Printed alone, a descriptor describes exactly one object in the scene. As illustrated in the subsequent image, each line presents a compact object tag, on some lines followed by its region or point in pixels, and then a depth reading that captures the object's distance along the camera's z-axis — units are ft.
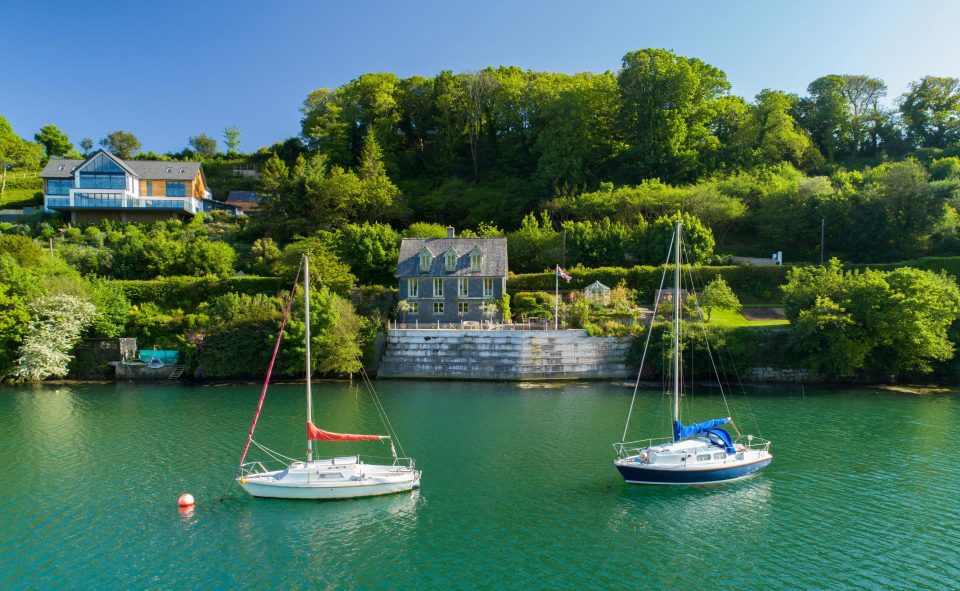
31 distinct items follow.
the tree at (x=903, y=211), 195.31
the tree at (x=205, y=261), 200.03
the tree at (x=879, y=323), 134.10
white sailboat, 76.23
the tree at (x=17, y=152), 328.08
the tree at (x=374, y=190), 232.73
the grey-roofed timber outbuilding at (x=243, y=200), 305.73
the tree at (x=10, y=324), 147.54
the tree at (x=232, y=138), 423.64
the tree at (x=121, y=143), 379.96
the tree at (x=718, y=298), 157.28
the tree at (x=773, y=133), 256.73
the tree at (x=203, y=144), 413.39
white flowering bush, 148.77
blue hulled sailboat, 80.64
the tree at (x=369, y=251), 192.24
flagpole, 156.87
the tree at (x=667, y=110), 256.52
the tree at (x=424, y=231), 207.72
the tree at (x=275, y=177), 236.63
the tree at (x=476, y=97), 289.33
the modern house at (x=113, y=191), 248.32
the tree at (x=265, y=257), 202.59
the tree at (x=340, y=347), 150.51
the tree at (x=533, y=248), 205.67
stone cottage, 174.70
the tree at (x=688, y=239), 194.59
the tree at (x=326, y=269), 173.99
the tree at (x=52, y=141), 370.94
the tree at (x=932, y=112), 277.44
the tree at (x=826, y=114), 284.61
